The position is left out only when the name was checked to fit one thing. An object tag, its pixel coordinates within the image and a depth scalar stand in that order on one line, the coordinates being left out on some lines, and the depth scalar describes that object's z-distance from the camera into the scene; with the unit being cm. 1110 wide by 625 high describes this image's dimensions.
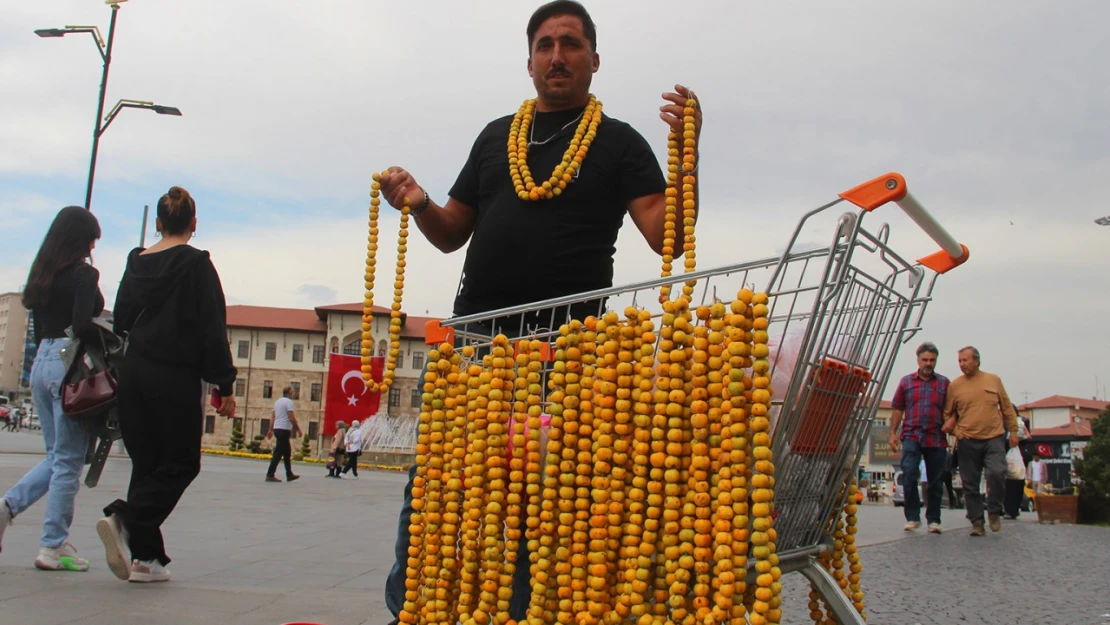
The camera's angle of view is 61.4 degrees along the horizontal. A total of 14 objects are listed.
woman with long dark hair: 510
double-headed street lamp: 1571
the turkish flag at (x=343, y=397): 4866
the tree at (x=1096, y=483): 1409
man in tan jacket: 1027
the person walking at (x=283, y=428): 1741
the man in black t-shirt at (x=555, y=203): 336
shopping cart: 249
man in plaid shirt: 1011
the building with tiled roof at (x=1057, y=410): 11475
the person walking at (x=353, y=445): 2577
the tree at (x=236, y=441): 6641
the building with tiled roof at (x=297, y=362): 8581
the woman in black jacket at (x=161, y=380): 471
